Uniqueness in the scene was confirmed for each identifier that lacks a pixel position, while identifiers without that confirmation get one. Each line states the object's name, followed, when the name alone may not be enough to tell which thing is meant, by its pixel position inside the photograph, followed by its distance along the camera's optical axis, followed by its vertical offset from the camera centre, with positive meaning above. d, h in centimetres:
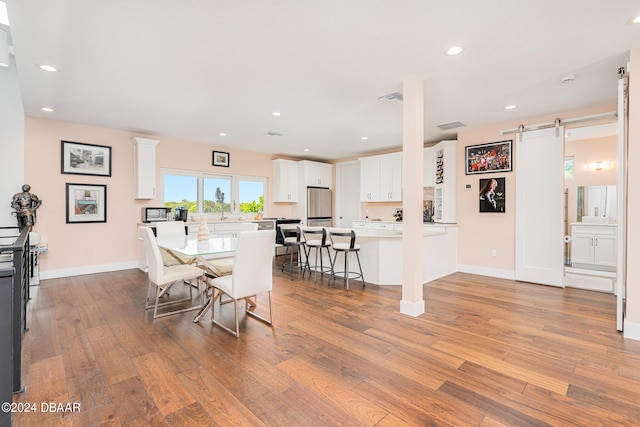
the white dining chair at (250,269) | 261 -52
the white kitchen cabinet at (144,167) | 533 +80
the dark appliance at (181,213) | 562 -2
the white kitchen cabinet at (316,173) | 770 +104
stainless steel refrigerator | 779 +15
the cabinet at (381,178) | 668 +80
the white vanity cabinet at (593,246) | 530 -60
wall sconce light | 573 +92
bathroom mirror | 557 +19
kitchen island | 441 -65
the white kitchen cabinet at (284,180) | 740 +80
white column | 314 +17
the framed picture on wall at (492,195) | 486 +30
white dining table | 276 -36
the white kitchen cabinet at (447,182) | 543 +56
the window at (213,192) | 606 +45
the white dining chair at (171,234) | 401 -33
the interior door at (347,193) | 810 +52
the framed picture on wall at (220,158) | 654 +118
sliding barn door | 434 +11
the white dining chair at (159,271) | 297 -63
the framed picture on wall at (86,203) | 488 +14
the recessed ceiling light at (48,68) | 292 +142
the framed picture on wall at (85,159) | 483 +88
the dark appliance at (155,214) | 554 -4
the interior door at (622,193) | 273 +19
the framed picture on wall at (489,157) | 480 +92
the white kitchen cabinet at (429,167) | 596 +92
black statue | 422 +9
